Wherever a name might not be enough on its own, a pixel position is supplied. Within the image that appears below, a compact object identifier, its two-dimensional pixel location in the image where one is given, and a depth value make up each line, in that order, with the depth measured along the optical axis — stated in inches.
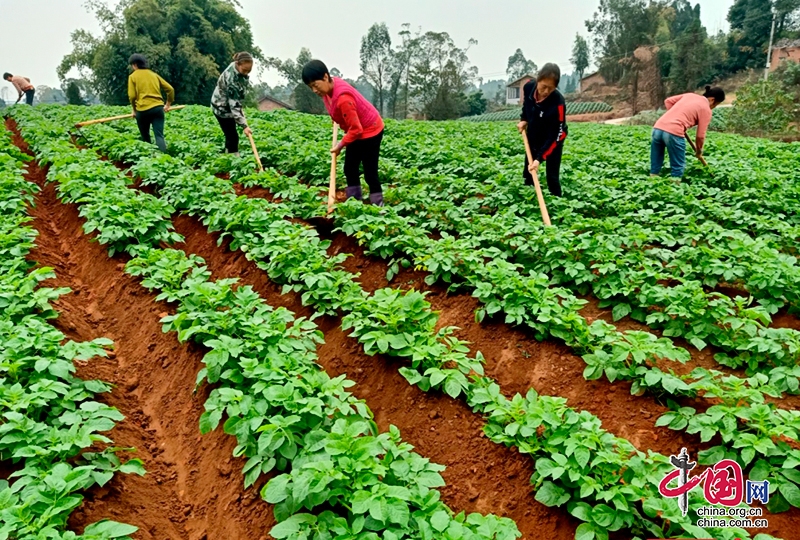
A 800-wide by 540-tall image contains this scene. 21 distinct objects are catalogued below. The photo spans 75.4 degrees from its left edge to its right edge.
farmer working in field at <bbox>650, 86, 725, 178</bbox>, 279.6
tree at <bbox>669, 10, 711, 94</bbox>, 1518.2
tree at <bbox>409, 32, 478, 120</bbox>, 1809.8
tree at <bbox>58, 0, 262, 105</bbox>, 1242.6
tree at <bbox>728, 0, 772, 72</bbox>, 1625.2
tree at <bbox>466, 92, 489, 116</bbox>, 1953.5
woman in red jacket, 197.2
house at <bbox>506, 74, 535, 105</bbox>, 2470.8
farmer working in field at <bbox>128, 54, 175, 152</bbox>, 313.1
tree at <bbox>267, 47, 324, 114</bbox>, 1699.1
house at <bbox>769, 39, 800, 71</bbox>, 1494.2
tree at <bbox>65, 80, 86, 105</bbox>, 1347.9
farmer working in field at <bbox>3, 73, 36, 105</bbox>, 655.5
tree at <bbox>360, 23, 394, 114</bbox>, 2212.1
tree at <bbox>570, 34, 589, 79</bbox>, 2374.5
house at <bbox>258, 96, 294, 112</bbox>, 1983.8
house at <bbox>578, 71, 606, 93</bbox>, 2078.0
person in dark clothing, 215.6
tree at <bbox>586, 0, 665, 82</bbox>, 1934.1
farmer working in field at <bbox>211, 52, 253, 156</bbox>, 288.8
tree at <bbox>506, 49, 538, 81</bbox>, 3034.0
